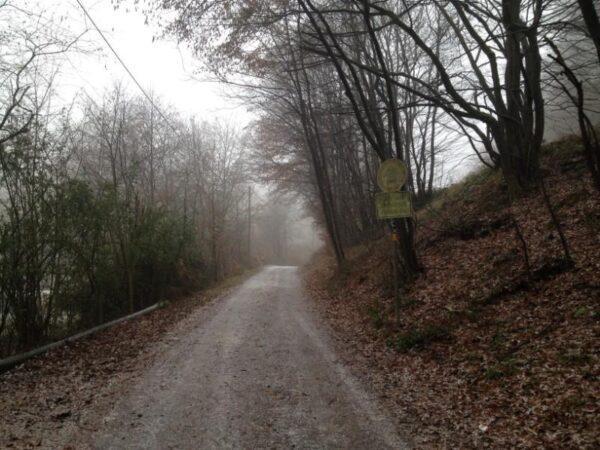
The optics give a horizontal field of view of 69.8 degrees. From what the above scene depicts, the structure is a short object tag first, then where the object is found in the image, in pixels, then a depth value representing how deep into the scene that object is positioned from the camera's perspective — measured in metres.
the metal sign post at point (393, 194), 8.24
